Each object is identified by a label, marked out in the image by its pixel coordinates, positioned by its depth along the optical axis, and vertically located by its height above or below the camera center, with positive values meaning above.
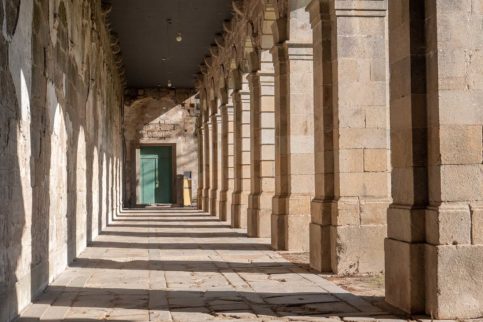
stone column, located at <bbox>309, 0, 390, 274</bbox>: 7.59 +0.60
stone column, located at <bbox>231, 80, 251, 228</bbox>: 14.84 +0.58
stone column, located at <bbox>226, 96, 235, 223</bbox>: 17.86 +0.99
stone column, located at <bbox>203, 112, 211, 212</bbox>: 22.47 +0.51
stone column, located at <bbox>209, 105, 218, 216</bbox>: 20.38 +0.62
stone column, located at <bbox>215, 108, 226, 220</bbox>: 19.62 +0.95
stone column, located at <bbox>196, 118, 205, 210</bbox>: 24.50 +0.71
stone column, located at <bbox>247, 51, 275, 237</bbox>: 12.17 +0.68
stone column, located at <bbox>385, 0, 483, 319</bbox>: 5.05 +0.13
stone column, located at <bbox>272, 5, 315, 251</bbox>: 9.91 +0.78
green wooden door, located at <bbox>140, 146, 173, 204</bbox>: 28.44 +0.40
